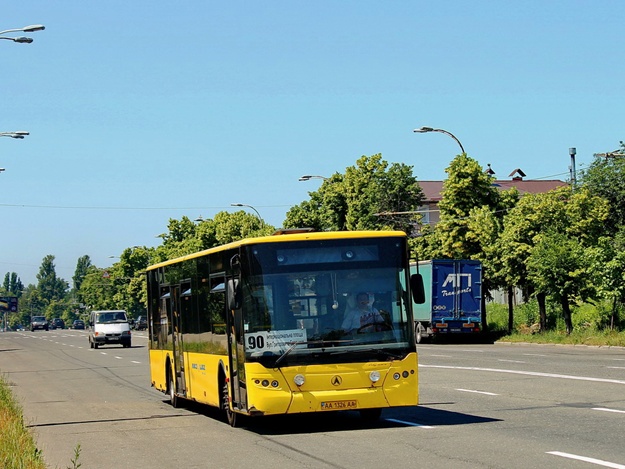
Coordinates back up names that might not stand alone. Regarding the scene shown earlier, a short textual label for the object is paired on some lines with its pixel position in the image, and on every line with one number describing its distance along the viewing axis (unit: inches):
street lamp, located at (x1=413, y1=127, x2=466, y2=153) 1779.5
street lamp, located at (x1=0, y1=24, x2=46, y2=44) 1029.3
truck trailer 1916.8
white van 2301.9
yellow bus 560.1
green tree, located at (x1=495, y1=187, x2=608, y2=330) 1817.2
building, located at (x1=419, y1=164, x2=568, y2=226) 4603.8
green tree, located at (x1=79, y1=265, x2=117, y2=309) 6461.6
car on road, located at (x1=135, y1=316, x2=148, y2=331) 4626.0
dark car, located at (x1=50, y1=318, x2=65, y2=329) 6555.1
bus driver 569.3
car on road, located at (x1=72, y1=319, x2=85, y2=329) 6309.1
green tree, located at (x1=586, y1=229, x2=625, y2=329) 1547.7
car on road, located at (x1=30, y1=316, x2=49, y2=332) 5354.3
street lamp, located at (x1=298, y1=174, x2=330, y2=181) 2500.0
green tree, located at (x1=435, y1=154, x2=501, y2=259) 2148.1
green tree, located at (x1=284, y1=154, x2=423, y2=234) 2827.3
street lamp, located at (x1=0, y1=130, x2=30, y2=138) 1508.4
